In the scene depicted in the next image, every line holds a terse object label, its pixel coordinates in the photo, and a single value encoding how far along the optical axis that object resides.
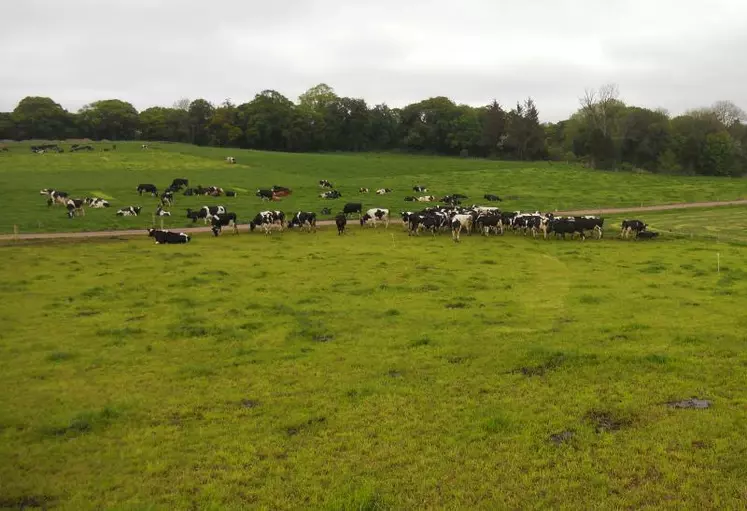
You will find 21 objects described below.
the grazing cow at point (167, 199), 47.48
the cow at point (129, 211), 41.75
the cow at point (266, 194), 52.08
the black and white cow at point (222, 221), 36.03
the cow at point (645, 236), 35.84
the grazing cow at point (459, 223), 36.26
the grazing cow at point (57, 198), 44.93
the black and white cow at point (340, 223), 37.09
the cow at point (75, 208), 40.50
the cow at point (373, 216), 40.28
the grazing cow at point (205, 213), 40.62
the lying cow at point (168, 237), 32.09
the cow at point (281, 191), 54.39
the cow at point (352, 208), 44.06
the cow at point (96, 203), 45.38
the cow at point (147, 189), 53.13
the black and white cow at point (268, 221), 37.59
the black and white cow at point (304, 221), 38.47
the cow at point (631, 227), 36.00
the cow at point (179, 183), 56.24
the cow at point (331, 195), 53.34
